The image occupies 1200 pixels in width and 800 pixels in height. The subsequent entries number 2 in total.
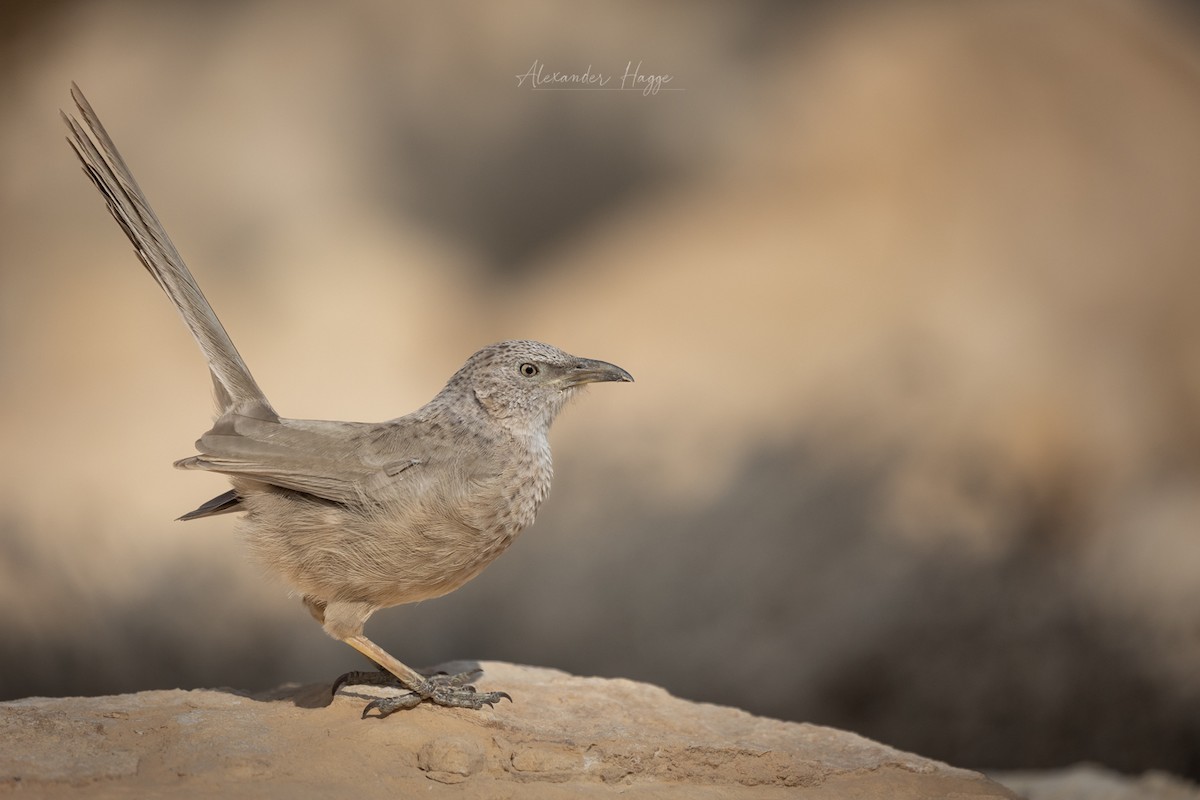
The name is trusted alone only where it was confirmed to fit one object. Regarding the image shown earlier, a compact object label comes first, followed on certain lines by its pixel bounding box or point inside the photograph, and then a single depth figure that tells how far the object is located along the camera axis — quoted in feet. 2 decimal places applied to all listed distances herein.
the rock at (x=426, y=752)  23.67
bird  26.86
